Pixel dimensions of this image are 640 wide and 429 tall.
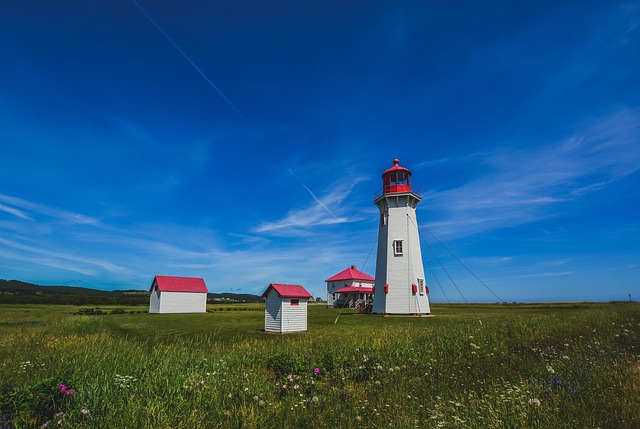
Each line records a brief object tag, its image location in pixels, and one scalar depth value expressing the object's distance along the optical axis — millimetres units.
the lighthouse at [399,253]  34469
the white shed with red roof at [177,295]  45156
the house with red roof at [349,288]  57844
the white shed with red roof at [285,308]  23469
